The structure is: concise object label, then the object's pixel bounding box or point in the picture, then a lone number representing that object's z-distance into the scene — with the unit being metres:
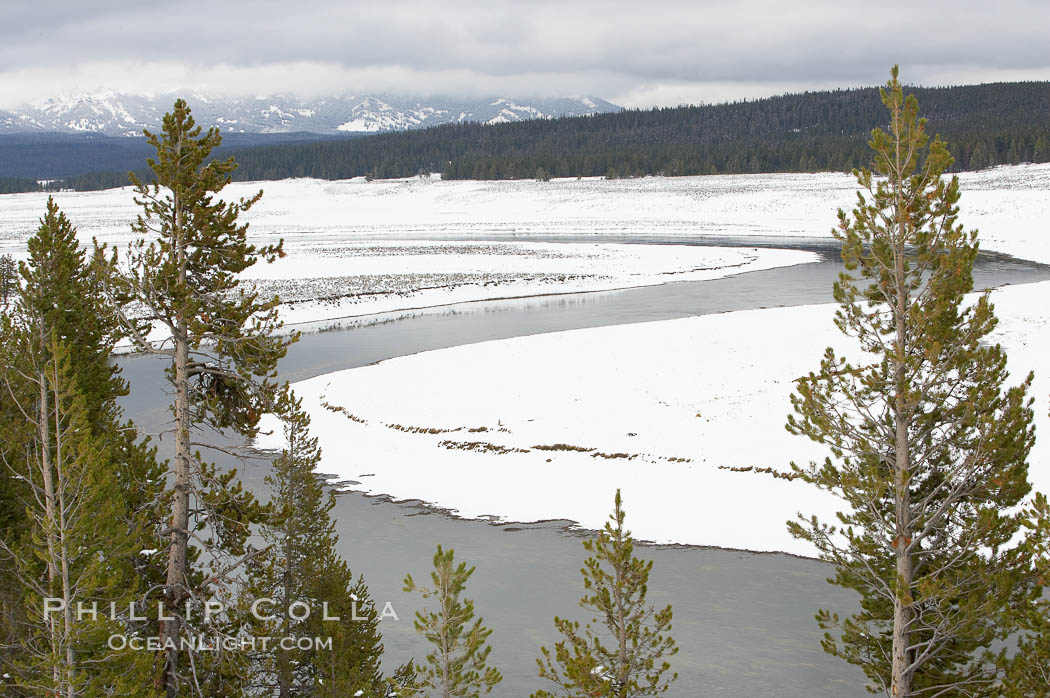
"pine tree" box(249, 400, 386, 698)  12.05
